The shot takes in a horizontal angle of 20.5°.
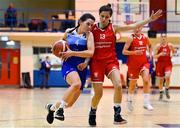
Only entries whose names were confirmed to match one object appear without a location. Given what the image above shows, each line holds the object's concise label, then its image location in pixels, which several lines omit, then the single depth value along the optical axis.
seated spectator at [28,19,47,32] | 31.78
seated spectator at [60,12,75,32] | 32.72
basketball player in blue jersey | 9.48
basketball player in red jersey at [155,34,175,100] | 18.50
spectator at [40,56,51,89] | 31.45
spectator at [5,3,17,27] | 32.66
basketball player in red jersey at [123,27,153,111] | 13.30
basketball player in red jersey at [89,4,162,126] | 10.08
